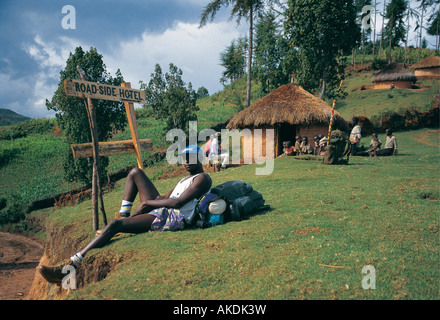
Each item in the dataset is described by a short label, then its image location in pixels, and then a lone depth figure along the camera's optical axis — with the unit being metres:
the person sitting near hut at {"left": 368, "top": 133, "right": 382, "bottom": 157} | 14.42
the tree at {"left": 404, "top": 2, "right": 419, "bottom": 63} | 47.40
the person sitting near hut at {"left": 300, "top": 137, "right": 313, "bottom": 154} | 15.06
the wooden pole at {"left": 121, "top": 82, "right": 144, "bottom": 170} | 6.33
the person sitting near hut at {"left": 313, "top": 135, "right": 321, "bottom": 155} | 15.52
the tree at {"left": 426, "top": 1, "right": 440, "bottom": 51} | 47.87
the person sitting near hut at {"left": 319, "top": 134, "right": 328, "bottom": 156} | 14.62
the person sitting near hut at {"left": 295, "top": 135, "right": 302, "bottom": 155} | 15.26
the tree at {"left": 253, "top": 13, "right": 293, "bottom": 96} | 25.91
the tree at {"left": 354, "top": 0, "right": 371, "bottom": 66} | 42.59
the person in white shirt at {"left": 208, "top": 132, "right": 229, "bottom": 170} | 14.91
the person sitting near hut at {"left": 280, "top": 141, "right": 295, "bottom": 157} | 15.47
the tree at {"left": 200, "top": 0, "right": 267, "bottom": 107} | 20.73
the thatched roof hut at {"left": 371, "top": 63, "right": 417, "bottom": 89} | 34.41
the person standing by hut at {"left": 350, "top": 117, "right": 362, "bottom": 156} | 14.91
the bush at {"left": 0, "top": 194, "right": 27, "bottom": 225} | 16.34
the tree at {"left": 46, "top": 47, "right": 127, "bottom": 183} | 16.34
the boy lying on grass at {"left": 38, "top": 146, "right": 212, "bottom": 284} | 4.67
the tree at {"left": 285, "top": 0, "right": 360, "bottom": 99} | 18.86
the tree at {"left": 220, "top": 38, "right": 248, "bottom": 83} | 47.65
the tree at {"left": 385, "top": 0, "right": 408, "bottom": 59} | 46.50
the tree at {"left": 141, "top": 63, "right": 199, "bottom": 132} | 21.95
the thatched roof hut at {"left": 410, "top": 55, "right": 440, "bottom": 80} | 37.91
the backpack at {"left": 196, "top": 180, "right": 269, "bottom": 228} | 5.06
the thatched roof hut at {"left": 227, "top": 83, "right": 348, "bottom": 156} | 16.45
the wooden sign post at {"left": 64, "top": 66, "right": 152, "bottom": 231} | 5.51
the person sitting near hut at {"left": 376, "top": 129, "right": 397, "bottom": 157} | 14.09
